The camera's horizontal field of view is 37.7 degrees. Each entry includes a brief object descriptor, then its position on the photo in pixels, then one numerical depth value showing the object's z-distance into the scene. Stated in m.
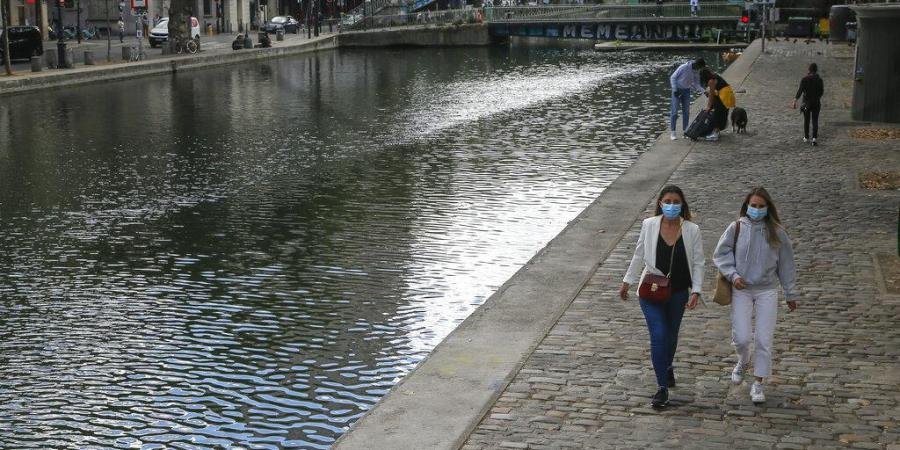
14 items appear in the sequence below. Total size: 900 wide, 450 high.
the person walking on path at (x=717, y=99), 23.72
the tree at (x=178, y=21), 56.81
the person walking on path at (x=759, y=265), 8.89
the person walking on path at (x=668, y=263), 8.81
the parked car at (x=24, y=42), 48.34
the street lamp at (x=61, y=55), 44.66
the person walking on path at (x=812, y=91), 22.36
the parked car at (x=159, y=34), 65.19
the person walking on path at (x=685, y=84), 23.56
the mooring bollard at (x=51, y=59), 44.69
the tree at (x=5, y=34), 41.19
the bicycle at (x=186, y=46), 57.19
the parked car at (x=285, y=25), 87.81
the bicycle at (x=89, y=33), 72.75
